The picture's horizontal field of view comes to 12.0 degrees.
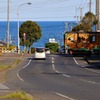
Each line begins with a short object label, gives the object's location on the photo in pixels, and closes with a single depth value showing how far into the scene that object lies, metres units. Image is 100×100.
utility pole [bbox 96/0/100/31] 69.31
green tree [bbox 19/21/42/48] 96.56
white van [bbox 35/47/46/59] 60.31
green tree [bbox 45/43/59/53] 124.10
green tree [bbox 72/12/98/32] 86.88
